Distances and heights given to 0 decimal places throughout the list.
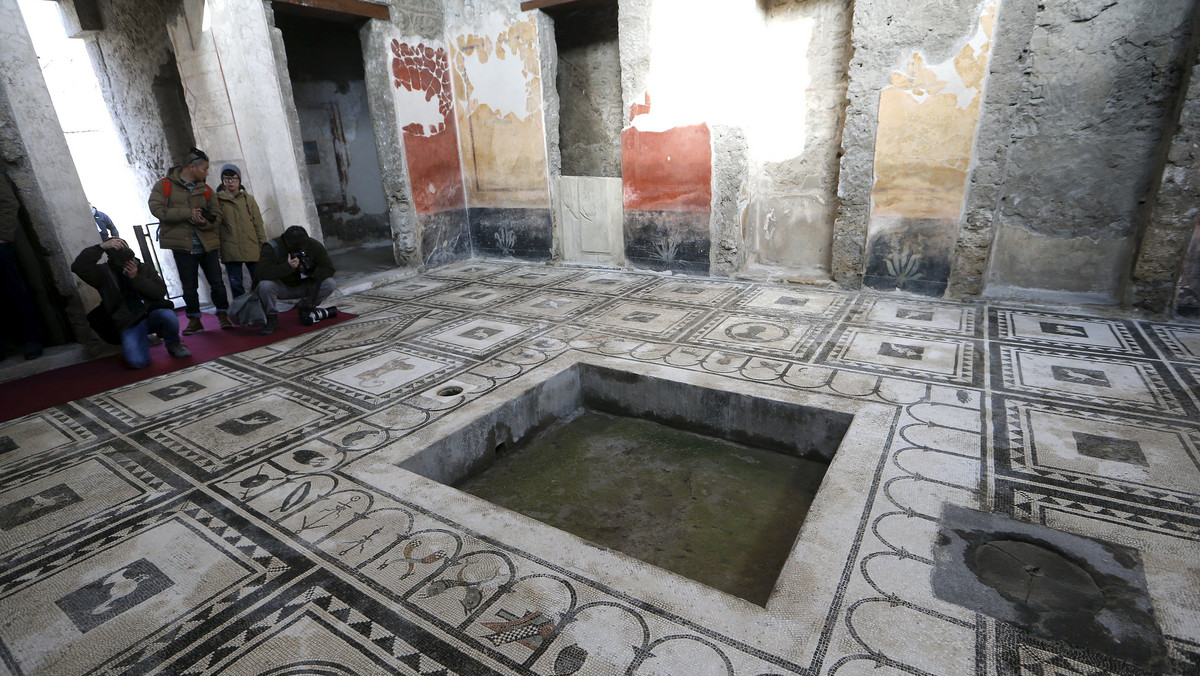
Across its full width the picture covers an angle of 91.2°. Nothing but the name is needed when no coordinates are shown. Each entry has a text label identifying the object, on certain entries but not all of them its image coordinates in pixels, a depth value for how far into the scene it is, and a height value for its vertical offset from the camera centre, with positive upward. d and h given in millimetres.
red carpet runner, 2982 -1106
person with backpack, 3789 -362
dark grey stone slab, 1399 -1170
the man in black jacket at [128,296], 3275 -713
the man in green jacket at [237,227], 3969 -441
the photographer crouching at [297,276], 3977 -781
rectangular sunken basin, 2105 -1384
